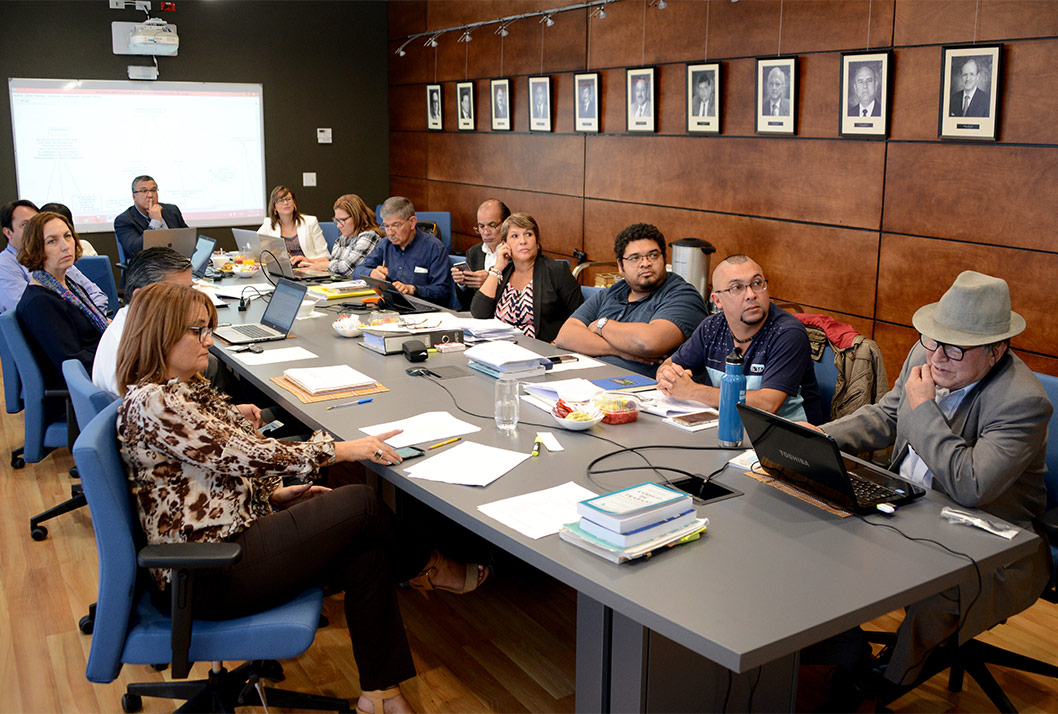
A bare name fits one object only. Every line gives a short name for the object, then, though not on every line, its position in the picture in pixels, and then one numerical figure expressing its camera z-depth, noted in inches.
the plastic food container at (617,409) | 108.7
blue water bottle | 97.3
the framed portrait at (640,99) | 227.6
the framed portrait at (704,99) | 207.6
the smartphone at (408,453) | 96.3
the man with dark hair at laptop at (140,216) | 264.1
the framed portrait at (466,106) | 307.1
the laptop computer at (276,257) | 216.8
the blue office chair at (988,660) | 98.0
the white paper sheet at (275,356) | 141.1
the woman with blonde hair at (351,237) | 241.0
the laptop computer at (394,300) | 181.0
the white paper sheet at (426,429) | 102.3
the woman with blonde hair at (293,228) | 271.9
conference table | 64.6
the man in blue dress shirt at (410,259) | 210.8
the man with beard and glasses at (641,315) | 145.6
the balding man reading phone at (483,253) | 205.9
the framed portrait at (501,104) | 286.5
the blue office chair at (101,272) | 221.6
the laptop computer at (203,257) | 226.5
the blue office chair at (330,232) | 291.0
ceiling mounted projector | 305.3
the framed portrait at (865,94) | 171.5
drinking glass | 104.5
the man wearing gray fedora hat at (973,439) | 85.3
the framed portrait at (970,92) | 154.1
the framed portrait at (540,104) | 267.6
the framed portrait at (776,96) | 190.1
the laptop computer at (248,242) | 235.2
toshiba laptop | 79.6
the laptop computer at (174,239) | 229.8
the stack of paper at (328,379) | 122.1
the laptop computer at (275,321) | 156.1
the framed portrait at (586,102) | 247.4
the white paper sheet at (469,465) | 91.2
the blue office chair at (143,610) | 77.6
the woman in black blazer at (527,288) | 175.2
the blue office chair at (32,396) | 142.2
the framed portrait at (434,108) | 328.2
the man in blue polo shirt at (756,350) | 115.4
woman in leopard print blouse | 83.3
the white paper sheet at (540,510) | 79.2
